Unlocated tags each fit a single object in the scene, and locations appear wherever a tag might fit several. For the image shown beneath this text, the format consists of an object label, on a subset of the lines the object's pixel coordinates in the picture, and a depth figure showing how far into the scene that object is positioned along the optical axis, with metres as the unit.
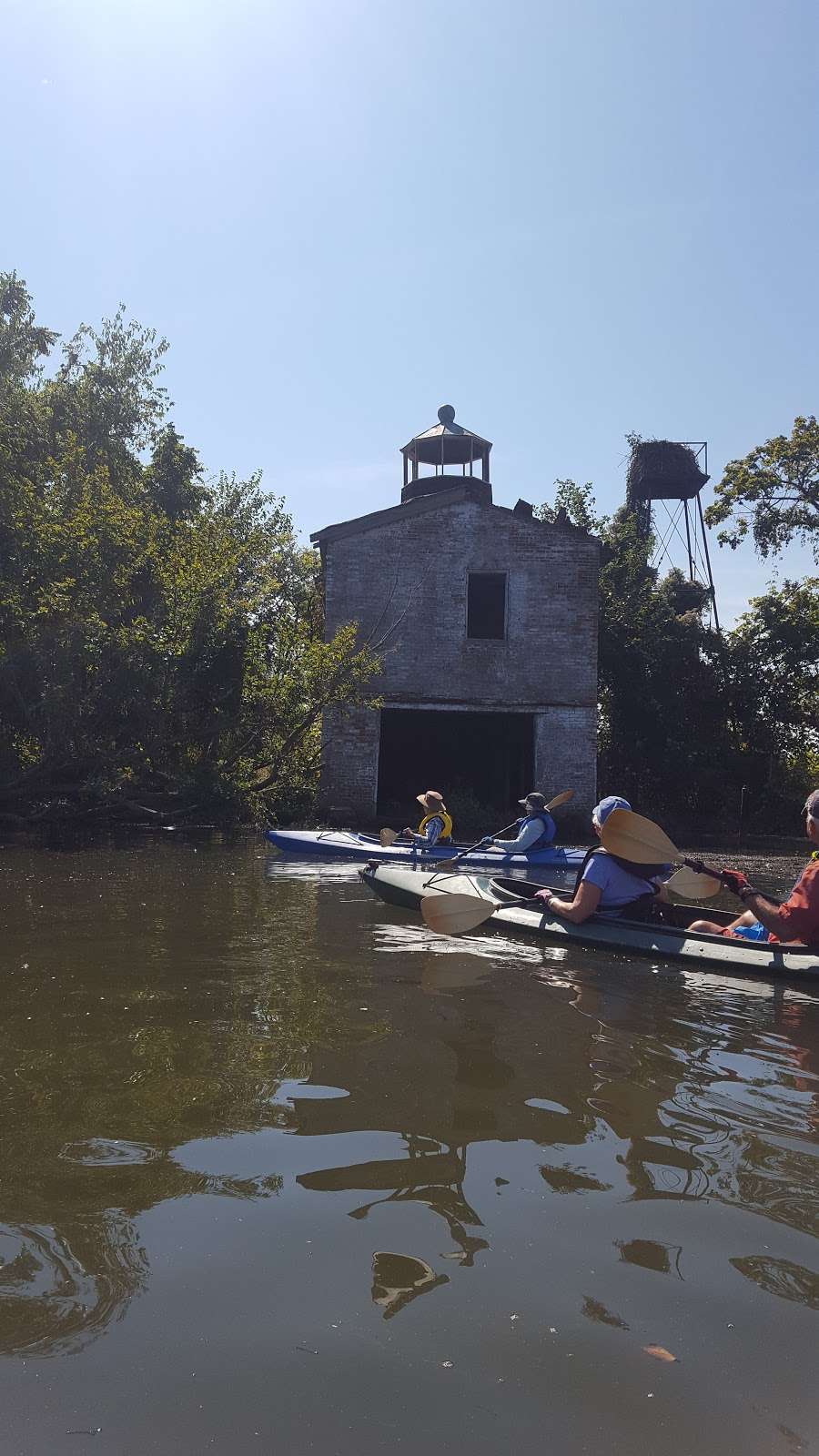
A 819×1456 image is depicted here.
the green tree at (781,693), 24.09
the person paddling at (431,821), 12.19
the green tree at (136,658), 16.03
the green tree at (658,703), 23.64
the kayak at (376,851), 11.80
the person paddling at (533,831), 11.94
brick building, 19.25
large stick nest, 30.97
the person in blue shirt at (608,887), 7.98
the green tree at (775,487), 24.31
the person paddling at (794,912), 6.62
